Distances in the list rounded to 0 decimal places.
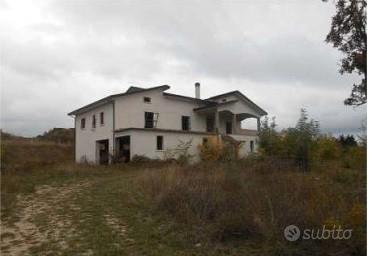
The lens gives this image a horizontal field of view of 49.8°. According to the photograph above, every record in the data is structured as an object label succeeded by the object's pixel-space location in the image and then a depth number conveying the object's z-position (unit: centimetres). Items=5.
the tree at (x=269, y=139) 2106
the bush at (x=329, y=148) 2358
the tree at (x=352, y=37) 1426
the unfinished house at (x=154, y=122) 2722
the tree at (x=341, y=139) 2841
